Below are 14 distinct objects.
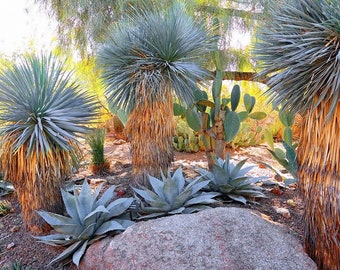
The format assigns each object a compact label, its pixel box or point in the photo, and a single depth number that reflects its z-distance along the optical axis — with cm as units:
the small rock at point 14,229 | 351
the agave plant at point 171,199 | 321
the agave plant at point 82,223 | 287
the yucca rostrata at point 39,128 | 304
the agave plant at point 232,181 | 376
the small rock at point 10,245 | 322
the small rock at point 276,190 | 428
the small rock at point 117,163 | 583
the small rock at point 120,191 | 405
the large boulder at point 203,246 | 247
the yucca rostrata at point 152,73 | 367
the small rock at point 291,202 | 393
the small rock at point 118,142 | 834
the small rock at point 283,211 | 361
